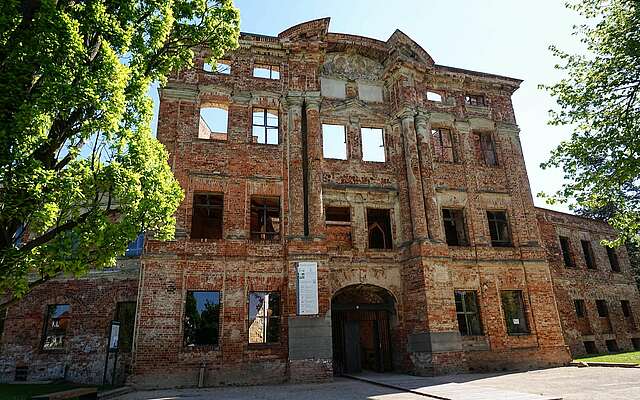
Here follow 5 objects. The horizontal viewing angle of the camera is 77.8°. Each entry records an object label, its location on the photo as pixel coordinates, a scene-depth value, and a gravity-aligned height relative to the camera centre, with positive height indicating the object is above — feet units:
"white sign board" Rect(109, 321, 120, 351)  37.99 +0.50
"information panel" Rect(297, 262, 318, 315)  44.88 +4.97
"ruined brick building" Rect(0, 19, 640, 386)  43.93 +10.16
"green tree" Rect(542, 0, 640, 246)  36.65 +19.65
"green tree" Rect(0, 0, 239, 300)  22.76 +12.74
